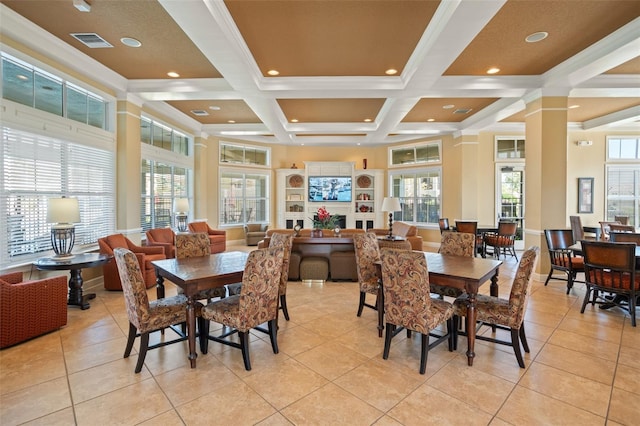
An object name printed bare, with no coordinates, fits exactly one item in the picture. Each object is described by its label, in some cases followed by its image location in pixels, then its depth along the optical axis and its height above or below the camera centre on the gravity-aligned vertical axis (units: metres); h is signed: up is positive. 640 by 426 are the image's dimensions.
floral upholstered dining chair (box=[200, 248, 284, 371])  2.55 -0.85
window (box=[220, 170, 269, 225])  9.48 +0.31
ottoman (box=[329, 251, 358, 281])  5.43 -1.04
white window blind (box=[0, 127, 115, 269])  3.67 +0.25
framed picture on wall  8.41 +0.40
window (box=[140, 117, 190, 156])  6.47 +1.62
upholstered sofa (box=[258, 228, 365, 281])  5.43 -0.87
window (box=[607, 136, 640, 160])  8.43 +1.69
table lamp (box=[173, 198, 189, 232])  7.11 -0.11
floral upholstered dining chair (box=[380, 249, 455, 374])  2.50 -0.77
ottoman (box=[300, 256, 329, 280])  5.46 -1.10
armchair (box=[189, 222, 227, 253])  7.64 -0.76
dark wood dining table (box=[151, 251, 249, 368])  2.62 -0.61
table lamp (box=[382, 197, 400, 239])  5.67 +0.05
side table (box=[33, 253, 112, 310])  3.69 -0.74
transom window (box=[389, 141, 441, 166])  9.27 +1.73
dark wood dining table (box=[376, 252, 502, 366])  2.65 -0.61
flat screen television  10.30 +0.65
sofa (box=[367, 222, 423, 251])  6.02 -0.54
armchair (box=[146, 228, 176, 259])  6.07 -0.69
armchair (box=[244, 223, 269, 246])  9.31 -0.80
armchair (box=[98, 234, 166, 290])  4.63 -0.93
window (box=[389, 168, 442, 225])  9.31 +0.46
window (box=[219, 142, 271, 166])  9.48 +1.69
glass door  8.53 +0.44
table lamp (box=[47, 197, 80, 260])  3.73 -0.20
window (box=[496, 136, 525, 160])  8.53 +1.72
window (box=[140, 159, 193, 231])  6.54 +0.34
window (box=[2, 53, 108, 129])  3.69 +1.54
